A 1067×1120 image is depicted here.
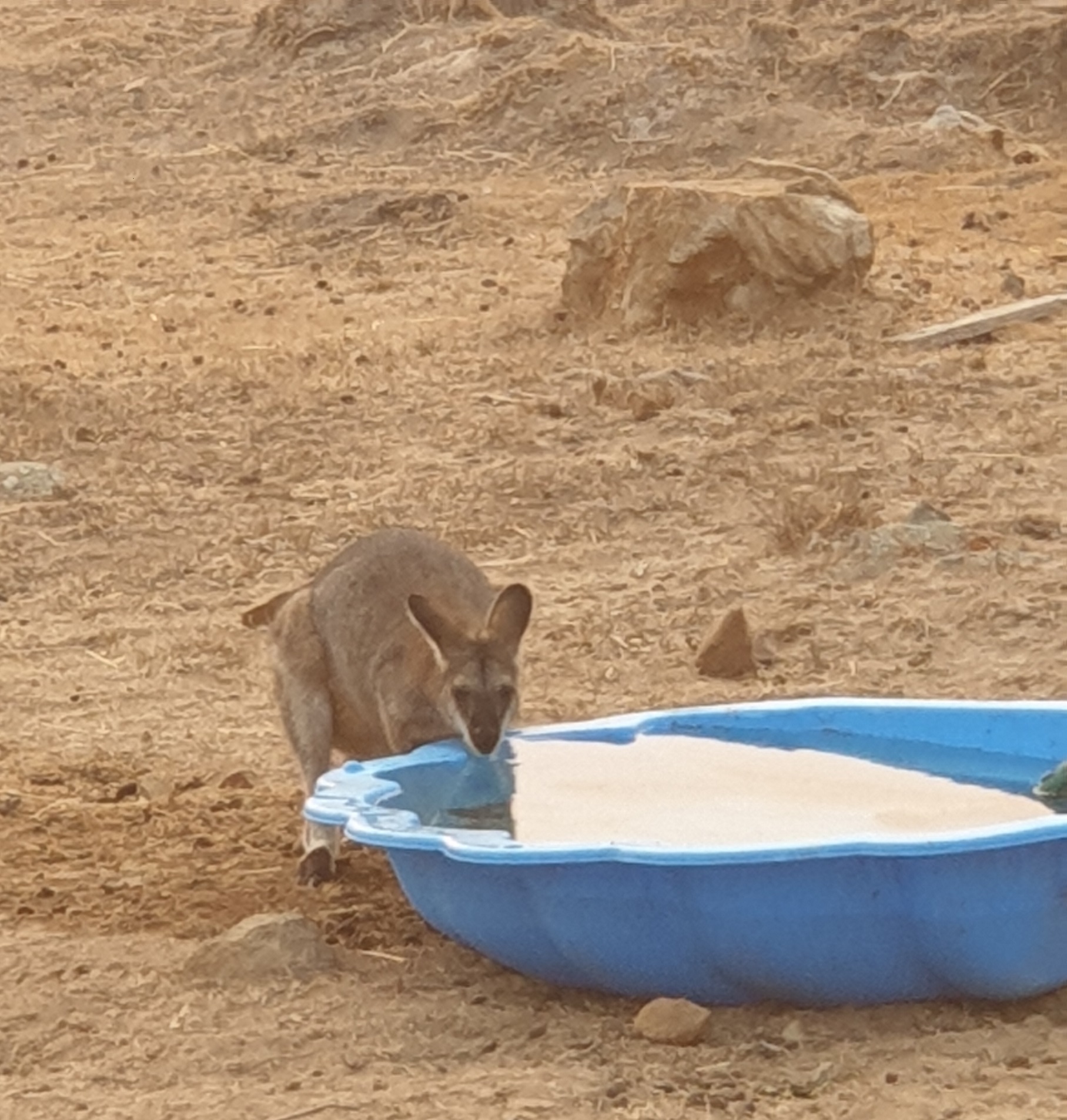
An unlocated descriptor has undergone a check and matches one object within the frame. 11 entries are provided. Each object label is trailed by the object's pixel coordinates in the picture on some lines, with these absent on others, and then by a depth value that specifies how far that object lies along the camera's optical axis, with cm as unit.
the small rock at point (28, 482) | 1781
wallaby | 1063
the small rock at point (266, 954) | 949
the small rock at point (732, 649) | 1359
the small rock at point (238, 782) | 1240
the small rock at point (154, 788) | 1226
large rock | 2092
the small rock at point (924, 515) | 1548
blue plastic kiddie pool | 840
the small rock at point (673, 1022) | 859
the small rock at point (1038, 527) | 1543
